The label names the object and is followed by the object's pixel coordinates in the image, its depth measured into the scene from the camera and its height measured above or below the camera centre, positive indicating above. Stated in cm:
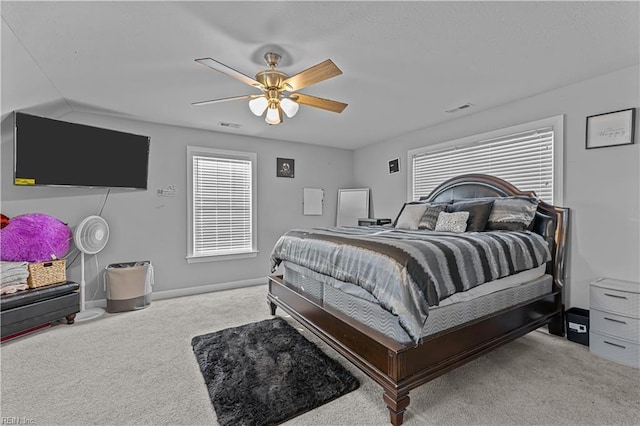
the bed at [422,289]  172 -59
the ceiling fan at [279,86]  201 +97
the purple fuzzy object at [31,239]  293 -33
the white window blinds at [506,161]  315 +64
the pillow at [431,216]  335 -7
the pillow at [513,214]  288 -3
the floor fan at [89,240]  336 -38
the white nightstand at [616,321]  224 -88
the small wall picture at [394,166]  495 +78
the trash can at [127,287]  351 -97
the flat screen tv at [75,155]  303 +62
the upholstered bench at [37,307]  265 -99
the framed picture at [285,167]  512 +77
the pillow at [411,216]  360 -7
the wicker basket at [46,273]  292 -69
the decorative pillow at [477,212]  302 -1
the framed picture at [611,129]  254 +76
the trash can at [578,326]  257 -104
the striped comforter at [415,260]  170 -36
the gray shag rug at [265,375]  176 -122
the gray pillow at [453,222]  305 -12
